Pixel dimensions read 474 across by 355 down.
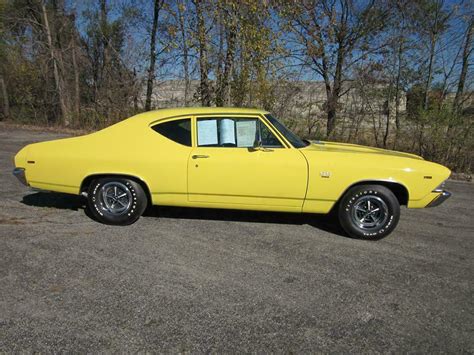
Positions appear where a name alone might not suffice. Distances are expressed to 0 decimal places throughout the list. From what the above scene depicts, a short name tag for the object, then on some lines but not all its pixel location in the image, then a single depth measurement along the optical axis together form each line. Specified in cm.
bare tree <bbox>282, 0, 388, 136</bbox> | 1212
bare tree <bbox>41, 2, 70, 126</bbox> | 1588
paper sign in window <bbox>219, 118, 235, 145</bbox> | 386
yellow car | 369
